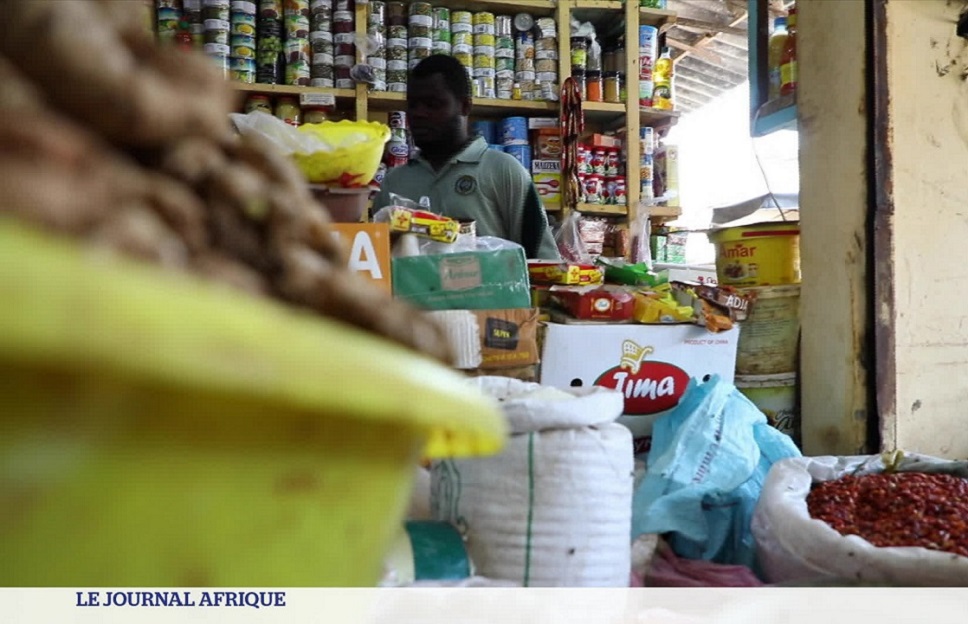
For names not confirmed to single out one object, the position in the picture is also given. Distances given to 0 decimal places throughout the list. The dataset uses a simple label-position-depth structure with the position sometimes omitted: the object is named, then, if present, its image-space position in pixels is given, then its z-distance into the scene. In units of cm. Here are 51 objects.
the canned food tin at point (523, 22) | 312
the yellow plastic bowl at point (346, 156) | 96
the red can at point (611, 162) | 318
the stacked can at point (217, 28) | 276
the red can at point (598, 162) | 313
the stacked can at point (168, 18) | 280
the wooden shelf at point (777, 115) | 211
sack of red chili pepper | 104
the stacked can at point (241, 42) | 279
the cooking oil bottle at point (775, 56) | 223
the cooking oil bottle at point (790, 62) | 210
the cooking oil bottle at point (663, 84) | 329
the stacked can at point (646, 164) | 320
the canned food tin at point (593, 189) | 311
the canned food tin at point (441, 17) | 305
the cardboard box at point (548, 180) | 306
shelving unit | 306
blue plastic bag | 132
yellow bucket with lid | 202
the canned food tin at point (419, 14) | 298
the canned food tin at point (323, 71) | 287
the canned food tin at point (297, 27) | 285
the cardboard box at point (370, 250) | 117
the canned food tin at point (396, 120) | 299
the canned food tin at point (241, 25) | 280
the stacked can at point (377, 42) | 291
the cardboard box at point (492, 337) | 129
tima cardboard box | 156
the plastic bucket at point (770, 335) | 193
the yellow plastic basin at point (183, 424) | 20
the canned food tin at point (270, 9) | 286
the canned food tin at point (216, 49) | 274
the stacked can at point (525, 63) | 310
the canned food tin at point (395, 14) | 300
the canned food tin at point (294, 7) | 285
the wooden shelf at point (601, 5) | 315
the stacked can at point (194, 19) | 282
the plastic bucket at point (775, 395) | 194
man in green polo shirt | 216
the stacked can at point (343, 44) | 289
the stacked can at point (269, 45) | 284
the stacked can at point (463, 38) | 304
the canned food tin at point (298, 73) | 283
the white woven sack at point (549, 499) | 88
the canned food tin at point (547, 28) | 310
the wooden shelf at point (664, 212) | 319
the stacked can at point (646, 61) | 324
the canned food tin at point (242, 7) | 279
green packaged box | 133
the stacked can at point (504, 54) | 309
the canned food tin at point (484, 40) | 306
